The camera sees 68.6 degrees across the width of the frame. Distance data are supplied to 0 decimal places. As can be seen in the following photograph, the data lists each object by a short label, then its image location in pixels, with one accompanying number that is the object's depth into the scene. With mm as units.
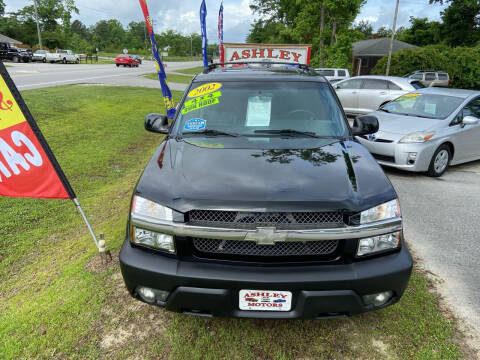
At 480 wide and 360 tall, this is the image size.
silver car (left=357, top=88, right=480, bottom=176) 6090
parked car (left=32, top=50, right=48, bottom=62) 42000
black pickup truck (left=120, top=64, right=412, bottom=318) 2080
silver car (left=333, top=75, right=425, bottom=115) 11797
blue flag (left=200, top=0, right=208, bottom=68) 12289
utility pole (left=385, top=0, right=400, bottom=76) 26609
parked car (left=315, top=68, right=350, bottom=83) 19262
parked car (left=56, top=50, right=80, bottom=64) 43619
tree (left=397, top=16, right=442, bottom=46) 44166
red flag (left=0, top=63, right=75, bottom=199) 3035
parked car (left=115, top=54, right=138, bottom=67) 42312
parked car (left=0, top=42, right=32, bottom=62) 36219
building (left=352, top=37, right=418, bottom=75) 38281
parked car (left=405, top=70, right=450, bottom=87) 22356
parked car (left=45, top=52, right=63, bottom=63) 42531
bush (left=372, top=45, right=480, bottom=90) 24281
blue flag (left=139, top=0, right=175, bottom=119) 8164
